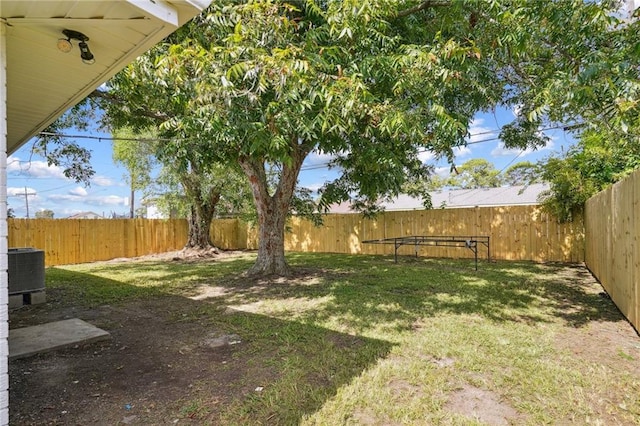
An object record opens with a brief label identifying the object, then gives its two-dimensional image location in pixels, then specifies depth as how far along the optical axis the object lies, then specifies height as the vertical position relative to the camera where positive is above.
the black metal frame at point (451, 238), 9.85 -0.66
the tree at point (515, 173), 24.48 +3.14
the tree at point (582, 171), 7.55 +0.97
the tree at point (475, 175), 29.78 +3.47
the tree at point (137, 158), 12.71 +2.27
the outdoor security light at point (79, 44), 1.99 +1.03
